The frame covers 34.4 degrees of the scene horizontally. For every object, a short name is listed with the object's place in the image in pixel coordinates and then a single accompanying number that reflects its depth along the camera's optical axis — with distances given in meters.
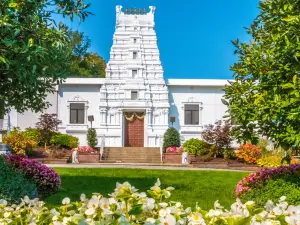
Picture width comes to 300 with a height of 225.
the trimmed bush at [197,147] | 28.73
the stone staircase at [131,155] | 28.77
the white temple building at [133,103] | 33.03
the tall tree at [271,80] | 7.66
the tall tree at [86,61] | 48.20
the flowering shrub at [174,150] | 28.18
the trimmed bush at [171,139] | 30.56
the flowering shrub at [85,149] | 27.93
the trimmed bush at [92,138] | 31.33
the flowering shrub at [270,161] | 25.32
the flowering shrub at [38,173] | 10.72
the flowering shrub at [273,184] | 8.97
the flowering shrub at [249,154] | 26.97
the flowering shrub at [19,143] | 26.56
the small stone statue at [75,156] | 26.12
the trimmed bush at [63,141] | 30.09
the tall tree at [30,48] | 8.04
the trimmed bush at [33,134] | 29.80
